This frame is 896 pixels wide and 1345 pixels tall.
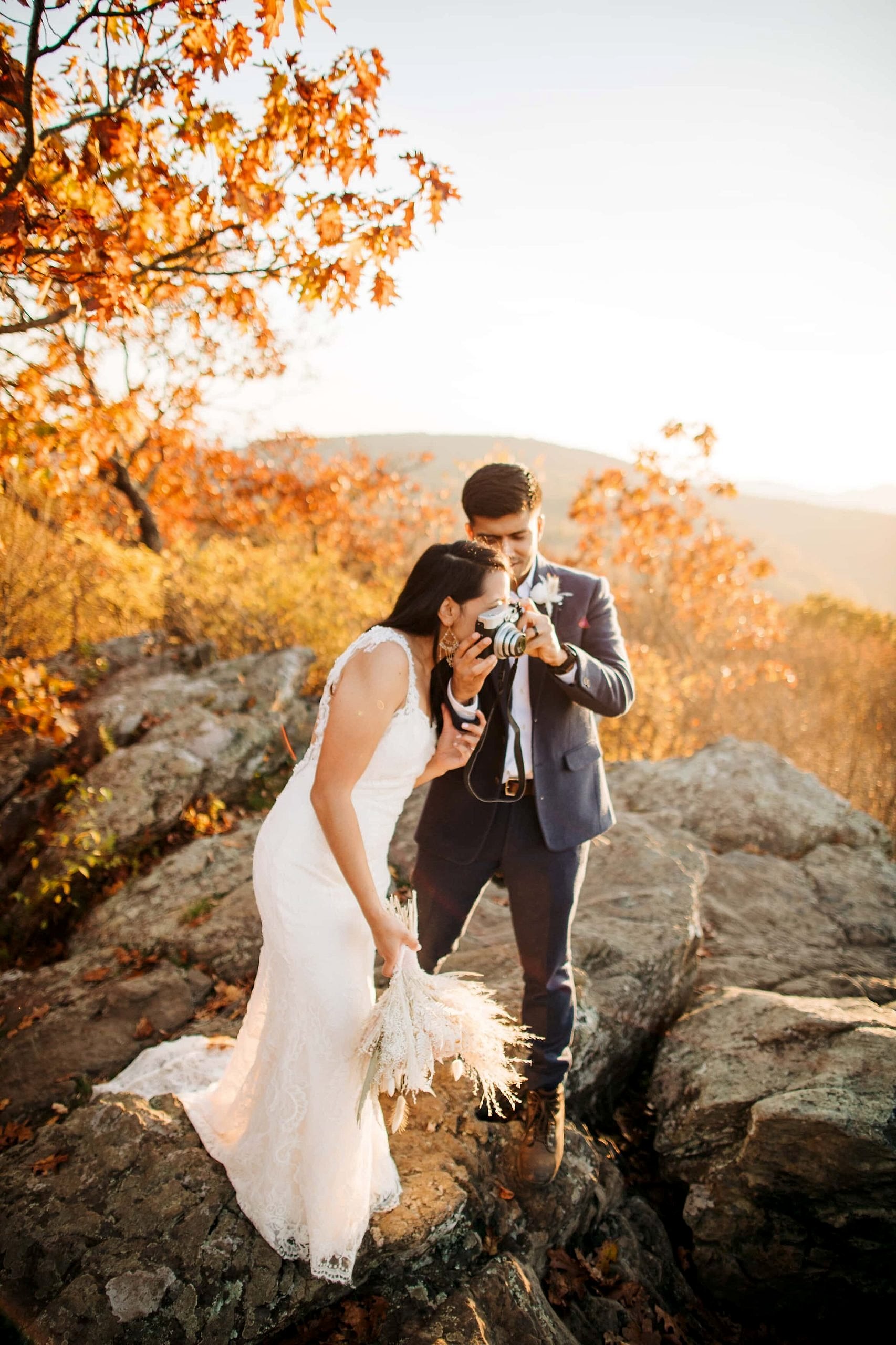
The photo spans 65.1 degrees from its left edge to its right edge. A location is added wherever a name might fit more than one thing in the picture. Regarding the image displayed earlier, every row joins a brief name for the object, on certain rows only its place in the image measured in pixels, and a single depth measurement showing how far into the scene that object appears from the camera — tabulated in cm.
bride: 221
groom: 262
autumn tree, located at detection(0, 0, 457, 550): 291
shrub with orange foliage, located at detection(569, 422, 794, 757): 1145
